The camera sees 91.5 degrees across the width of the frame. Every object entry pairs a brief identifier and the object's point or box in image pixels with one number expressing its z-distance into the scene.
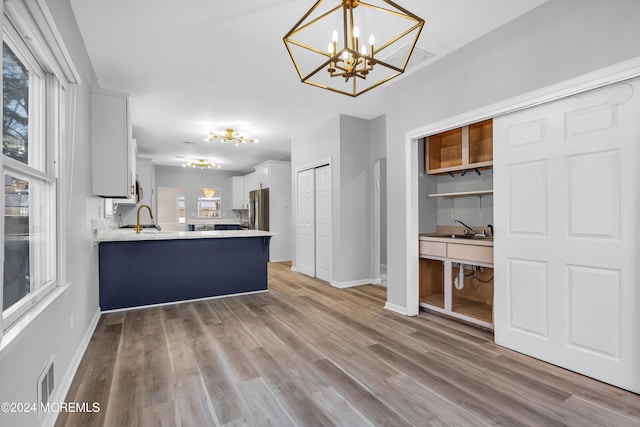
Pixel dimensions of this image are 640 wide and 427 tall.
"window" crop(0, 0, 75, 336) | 1.46
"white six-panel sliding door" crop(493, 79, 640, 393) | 2.02
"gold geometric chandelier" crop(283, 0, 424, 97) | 1.90
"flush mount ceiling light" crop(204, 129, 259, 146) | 5.50
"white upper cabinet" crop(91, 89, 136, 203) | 3.23
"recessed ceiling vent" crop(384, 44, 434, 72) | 2.99
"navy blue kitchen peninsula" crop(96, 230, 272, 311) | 3.77
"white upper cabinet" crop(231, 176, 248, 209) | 9.84
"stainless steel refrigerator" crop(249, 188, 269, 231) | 7.48
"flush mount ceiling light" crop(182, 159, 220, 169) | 7.85
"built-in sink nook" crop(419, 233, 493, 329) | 3.10
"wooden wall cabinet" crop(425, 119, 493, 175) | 3.40
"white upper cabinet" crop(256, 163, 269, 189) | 7.63
